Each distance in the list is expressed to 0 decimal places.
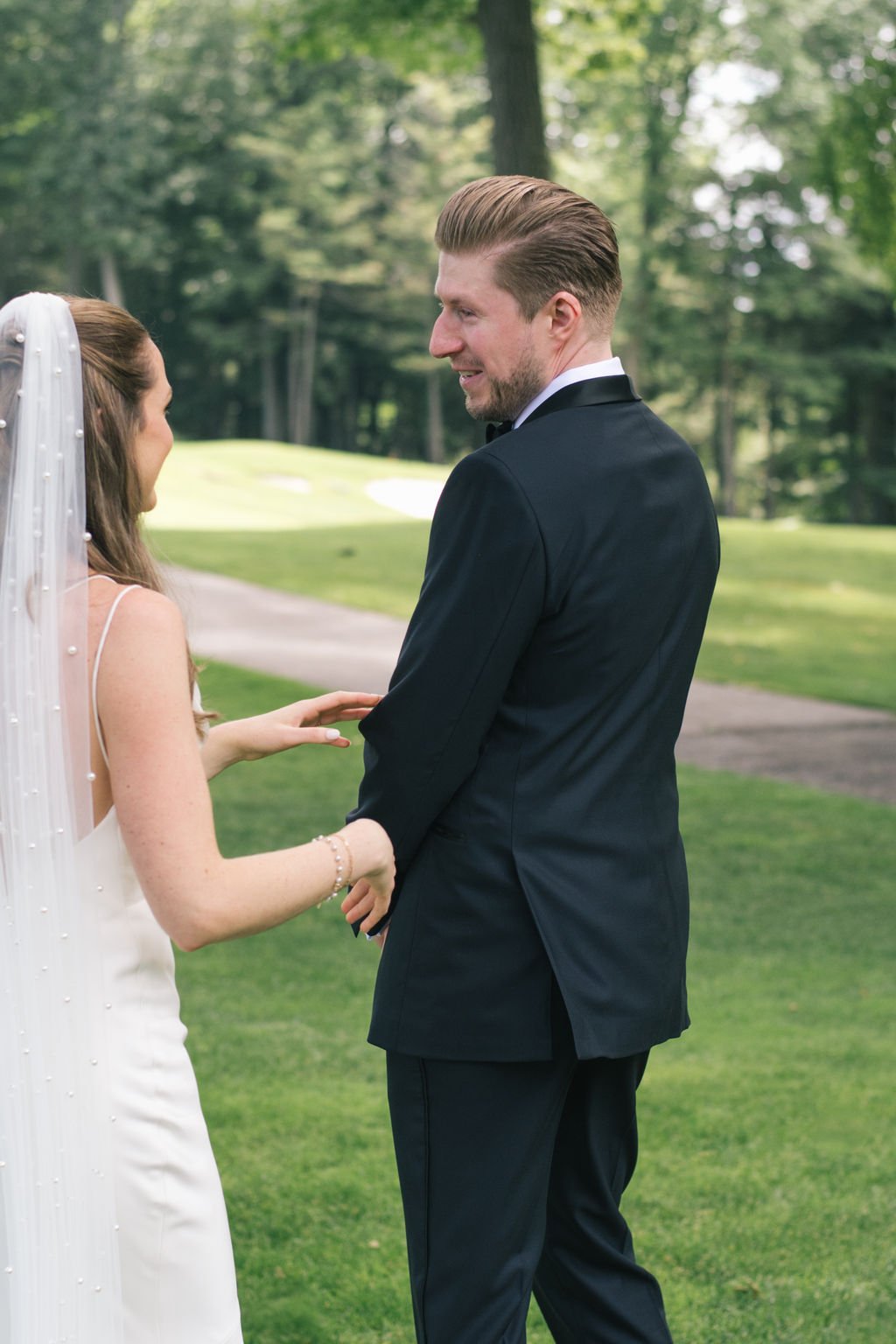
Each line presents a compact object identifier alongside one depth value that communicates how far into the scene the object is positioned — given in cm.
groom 220
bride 206
